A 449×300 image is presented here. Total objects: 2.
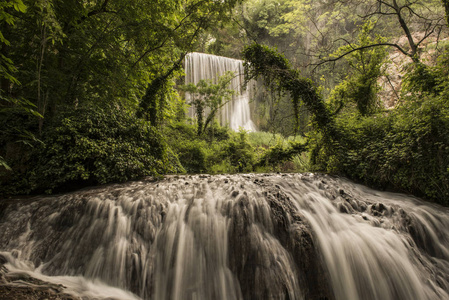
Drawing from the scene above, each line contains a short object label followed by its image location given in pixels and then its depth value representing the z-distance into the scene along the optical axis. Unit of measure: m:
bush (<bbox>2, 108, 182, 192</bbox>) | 4.79
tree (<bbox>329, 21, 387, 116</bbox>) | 8.55
